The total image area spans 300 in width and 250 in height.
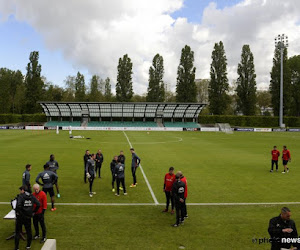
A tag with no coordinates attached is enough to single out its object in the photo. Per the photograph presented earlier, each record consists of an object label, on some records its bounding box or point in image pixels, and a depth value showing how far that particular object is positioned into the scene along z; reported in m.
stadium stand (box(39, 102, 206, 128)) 73.24
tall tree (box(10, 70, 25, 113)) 95.88
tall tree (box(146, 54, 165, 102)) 81.44
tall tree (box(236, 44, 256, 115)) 75.25
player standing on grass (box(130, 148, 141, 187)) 13.54
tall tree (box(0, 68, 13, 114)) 86.69
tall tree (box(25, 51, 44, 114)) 78.31
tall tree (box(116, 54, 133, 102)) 81.50
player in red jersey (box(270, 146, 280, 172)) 17.36
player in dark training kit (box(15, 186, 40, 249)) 6.88
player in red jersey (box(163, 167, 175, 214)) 9.58
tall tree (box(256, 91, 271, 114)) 102.25
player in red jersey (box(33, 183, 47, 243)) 7.42
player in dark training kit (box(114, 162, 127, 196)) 11.54
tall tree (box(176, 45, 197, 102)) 78.44
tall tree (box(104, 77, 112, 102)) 105.06
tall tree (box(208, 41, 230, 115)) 76.56
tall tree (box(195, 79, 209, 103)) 109.25
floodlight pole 60.66
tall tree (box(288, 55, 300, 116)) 81.48
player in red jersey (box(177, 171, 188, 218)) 8.79
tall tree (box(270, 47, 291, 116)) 73.19
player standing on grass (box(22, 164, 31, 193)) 9.94
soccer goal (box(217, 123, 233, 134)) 60.19
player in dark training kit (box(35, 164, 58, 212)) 9.56
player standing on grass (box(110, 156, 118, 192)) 12.33
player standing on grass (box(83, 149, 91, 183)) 13.69
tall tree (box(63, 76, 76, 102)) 102.80
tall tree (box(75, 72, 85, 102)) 90.19
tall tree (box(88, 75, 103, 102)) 97.55
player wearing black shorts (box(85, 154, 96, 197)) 11.67
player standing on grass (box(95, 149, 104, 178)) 15.06
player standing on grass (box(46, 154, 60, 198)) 11.55
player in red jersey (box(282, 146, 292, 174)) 17.16
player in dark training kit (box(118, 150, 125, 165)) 12.71
